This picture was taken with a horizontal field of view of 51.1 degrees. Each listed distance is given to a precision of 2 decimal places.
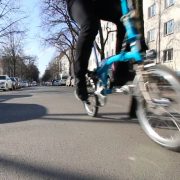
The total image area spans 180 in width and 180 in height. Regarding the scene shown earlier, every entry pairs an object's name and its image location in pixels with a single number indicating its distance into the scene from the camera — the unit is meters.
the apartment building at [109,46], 33.56
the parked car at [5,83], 17.35
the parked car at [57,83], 39.44
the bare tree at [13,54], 37.88
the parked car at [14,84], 20.90
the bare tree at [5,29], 21.37
